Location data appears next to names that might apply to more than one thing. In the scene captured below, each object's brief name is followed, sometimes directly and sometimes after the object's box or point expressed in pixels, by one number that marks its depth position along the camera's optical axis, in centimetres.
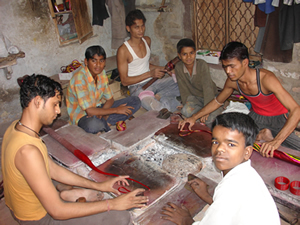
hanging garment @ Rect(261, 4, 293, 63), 359
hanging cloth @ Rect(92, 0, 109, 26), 538
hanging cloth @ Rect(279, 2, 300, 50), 328
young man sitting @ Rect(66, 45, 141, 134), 320
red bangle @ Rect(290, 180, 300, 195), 182
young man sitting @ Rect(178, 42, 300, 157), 230
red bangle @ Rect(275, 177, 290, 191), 186
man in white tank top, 407
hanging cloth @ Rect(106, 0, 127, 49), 540
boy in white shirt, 127
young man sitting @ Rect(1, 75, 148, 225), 153
